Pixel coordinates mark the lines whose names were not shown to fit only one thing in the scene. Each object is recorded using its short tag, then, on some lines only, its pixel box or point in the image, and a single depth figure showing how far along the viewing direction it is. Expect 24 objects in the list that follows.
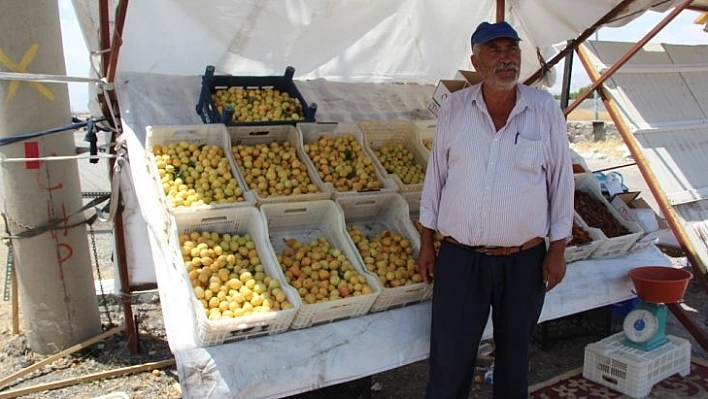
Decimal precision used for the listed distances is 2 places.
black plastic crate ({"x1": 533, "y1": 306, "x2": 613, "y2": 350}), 4.30
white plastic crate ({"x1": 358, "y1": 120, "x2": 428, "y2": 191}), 4.12
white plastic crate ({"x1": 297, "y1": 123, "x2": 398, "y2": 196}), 3.66
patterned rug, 3.59
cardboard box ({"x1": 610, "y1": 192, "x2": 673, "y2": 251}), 4.26
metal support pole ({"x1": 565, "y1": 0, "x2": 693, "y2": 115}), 4.37
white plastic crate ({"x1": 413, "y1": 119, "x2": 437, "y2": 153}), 4.21
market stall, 2.61
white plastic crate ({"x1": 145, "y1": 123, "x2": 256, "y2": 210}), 3.16
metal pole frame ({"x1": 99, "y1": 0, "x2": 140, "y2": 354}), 3.12
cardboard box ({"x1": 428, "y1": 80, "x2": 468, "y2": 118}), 3.87
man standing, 2.54
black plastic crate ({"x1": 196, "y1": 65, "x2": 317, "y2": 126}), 3.60
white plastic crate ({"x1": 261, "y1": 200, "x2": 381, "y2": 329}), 2.87
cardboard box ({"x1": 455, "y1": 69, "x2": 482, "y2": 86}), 3.94
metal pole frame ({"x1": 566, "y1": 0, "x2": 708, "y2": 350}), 4.15
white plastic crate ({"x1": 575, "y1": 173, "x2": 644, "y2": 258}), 3.97
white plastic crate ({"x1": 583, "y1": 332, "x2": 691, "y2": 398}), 3.55
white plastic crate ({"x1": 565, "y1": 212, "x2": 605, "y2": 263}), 3.75
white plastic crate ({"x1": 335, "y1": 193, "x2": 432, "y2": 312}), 3.45
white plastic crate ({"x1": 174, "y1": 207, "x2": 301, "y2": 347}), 2.52
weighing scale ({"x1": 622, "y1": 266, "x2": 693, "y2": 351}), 3.65
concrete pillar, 3.81
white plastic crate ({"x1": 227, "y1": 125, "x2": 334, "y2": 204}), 3.39
